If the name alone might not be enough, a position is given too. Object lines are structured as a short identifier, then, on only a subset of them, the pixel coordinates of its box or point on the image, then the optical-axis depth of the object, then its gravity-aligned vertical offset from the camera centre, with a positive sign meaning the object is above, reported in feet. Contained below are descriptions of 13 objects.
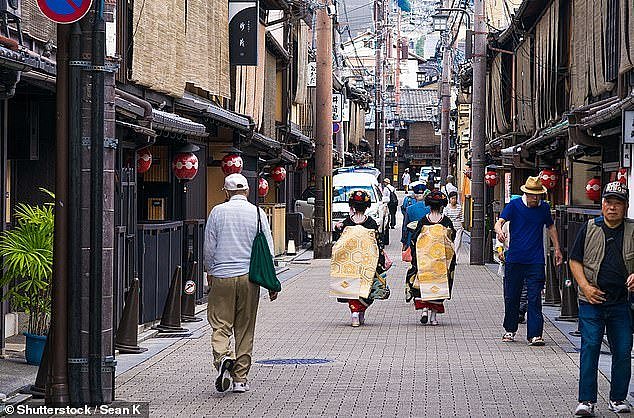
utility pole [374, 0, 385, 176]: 239.71 +27.38
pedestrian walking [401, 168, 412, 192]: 245.32 +5.43
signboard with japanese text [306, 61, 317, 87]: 138.10 +15.53
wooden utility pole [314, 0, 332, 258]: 110.42 +7.48
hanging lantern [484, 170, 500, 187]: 111.04 +2.58
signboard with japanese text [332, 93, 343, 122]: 166.61 +14.25
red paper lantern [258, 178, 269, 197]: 95.30 +1.55
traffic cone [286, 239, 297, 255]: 112.98 -3.95
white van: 125.18 +1.42
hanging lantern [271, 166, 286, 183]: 109.81 +2.99
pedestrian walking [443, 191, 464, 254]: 100.13 -0.24
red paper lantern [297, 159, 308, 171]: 137.37 +4.91
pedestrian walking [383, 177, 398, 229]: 138.00 +0.83
